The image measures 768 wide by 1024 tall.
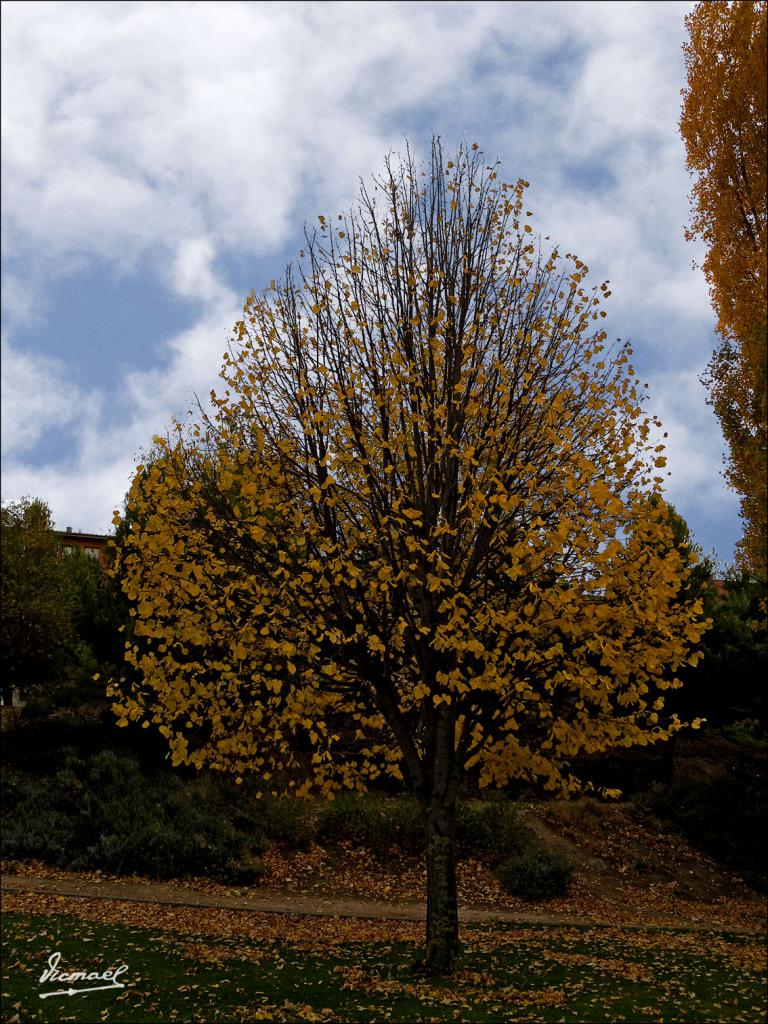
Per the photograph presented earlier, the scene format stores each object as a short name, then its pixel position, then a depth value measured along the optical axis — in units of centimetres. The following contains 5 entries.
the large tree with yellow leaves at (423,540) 906
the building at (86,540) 5342
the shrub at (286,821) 1916
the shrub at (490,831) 1914
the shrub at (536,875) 1727
